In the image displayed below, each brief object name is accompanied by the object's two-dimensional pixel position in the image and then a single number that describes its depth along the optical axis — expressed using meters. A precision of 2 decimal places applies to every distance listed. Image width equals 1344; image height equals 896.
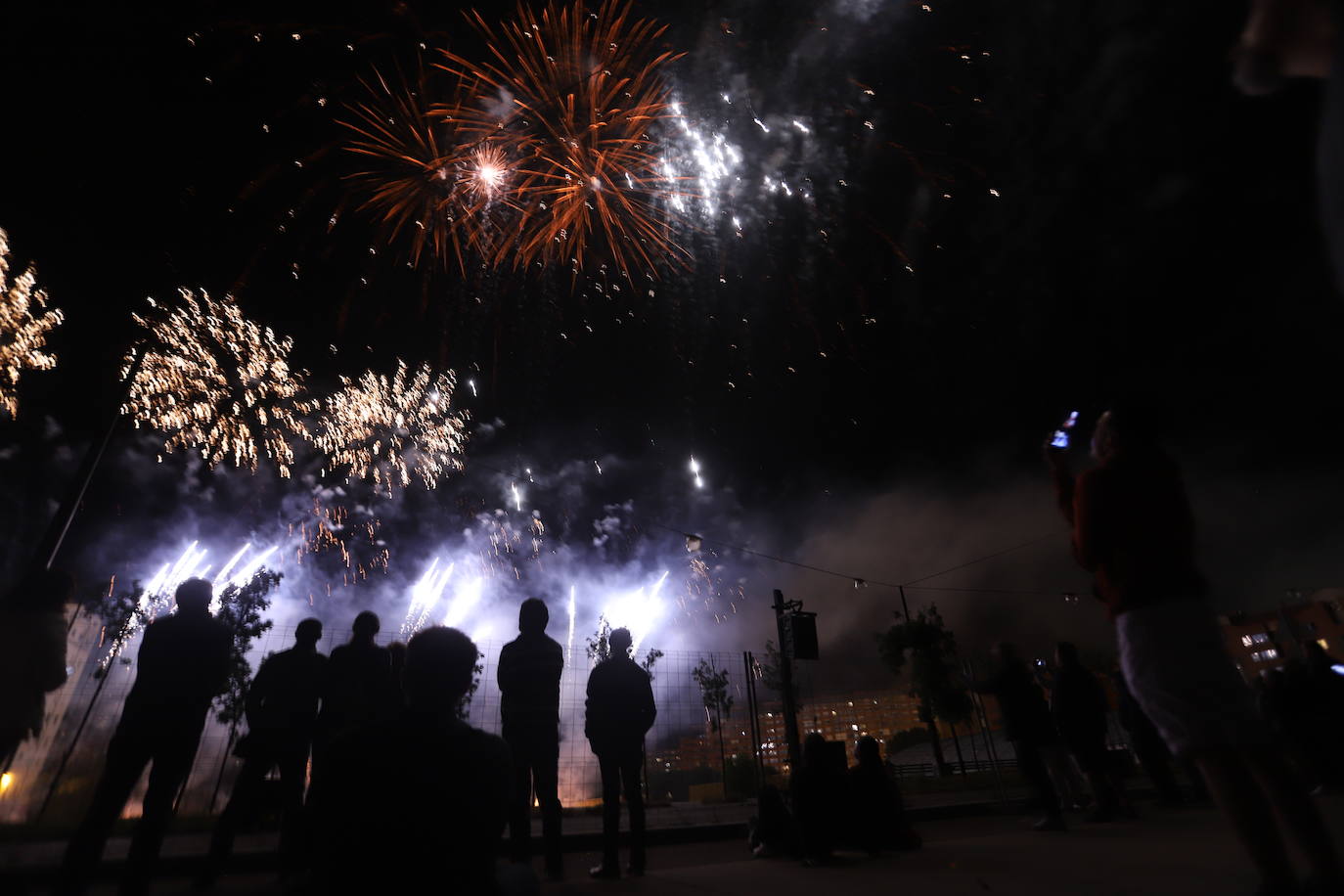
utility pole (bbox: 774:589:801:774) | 11.27
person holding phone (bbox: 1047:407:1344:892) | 1.79
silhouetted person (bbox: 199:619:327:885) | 3.85
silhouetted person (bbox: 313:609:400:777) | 4.26
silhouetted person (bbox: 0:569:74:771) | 3.29
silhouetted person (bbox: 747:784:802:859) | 4.50
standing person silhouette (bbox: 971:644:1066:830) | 5.00
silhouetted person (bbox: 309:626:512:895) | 1.43
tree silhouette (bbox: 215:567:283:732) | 16.98
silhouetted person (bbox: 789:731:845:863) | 4.02
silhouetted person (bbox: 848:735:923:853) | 4.29
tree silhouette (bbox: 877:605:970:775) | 30.72
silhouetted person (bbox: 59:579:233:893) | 3.27
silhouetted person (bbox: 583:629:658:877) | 4.13
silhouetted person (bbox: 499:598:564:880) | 4.09
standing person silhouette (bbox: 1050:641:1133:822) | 5.20
